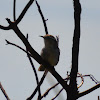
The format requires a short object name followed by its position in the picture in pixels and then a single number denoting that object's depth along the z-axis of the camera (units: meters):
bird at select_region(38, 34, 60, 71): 10.02
